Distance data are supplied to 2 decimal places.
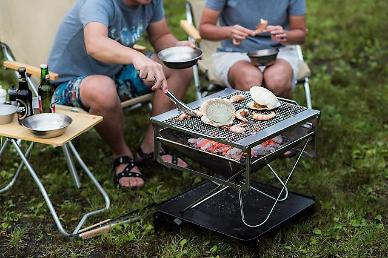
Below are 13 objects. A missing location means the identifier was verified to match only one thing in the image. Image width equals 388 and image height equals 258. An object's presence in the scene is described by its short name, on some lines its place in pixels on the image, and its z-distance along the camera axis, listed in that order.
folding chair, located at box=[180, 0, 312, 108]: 4.93
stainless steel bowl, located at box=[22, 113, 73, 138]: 3.80
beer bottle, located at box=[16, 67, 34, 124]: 4.03
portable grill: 3.43
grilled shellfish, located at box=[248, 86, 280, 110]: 3.71
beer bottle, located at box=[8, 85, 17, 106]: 4.09
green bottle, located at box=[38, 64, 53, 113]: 4.14
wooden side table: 3.83
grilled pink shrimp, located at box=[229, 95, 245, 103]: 3.88
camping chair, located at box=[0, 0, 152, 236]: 4.85
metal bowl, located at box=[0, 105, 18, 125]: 3.97
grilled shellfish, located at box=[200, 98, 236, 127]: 3.53
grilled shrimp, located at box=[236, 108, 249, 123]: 3.58
